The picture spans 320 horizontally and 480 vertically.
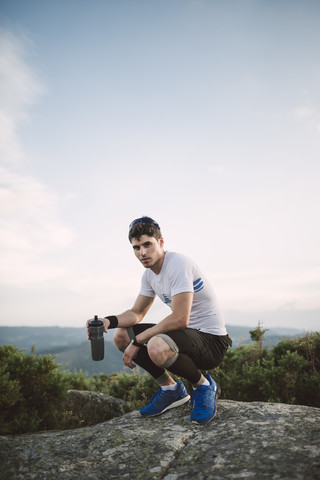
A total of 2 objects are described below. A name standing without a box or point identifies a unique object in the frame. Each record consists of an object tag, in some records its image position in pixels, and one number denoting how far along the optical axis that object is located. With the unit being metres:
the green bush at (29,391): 4.23
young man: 3.24
